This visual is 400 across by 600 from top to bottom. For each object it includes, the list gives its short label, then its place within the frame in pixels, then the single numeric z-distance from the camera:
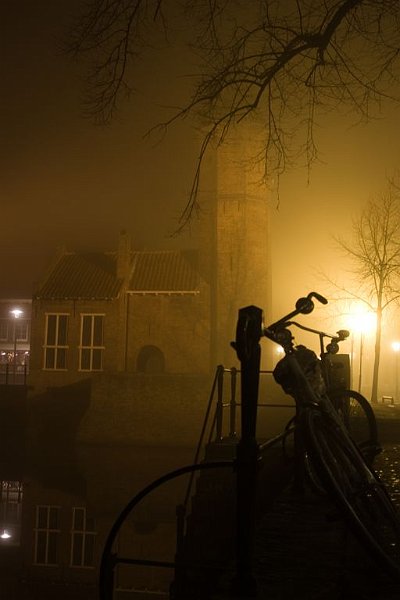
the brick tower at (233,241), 30.59
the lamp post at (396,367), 41.82
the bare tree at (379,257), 20.31
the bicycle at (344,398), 4.79
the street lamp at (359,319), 24.70
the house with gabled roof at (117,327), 29.00
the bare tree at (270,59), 5.77
